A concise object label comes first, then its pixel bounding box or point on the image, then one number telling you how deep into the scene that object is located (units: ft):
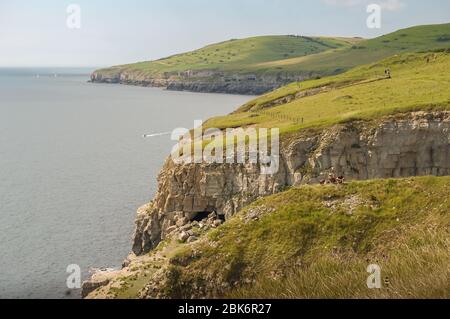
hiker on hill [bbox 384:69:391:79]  282.19
